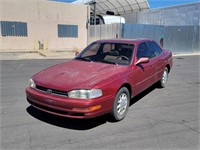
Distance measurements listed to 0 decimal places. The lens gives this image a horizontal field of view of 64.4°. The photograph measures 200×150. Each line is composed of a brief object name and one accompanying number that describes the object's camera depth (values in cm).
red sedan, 267
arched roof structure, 2226
